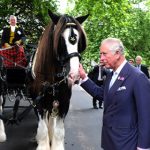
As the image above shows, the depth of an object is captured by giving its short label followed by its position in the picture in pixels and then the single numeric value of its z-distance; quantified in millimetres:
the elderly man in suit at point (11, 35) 8562
